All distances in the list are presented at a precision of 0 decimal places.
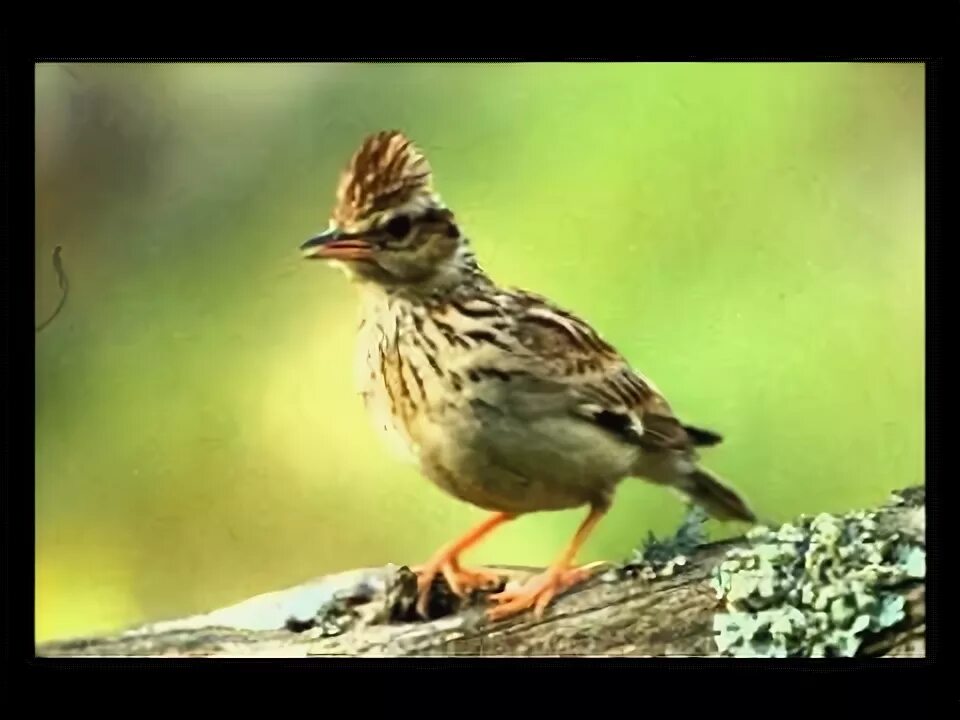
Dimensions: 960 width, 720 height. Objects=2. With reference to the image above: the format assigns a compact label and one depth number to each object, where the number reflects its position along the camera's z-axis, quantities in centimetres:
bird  393
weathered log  394
